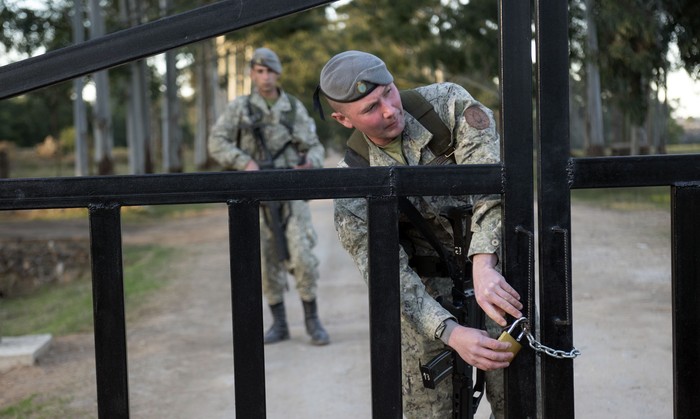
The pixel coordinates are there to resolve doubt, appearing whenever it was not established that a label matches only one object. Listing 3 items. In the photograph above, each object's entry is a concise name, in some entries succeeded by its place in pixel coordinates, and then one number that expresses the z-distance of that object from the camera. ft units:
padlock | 7.32
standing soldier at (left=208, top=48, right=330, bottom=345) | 22.44
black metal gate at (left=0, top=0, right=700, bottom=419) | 7.00
